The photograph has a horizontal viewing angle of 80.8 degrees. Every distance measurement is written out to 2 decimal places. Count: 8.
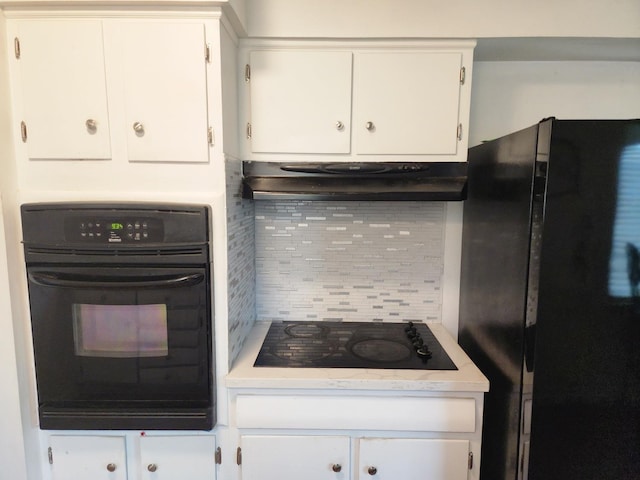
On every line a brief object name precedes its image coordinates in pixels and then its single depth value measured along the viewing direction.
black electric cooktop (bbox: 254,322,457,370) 1.46
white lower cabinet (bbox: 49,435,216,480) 1.39
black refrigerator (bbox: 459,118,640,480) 1.03
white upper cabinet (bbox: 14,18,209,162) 1.26
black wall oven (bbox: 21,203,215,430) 1.29
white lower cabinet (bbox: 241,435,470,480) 1.36
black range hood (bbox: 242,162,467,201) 1.53
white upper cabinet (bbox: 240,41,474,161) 1.52
